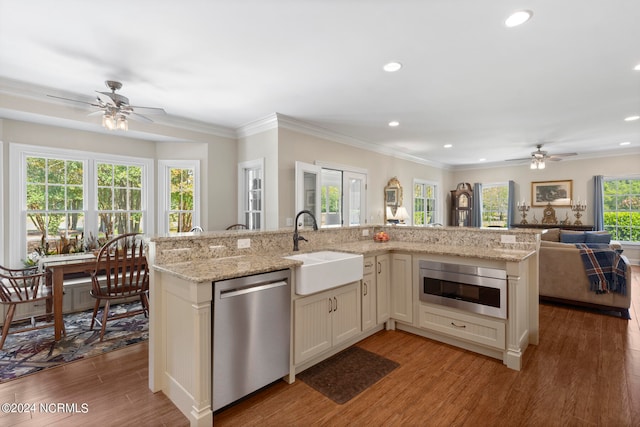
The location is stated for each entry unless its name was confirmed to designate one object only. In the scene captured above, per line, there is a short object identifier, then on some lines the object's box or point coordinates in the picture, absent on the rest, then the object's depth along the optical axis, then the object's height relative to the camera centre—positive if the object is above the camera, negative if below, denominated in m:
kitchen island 1.83 -0.57
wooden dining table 3.04 -0.59
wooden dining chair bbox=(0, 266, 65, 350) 2.81 -0.79
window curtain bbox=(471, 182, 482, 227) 9.16 +0.19
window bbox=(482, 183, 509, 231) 8.81 +0.27
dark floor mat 2.19 -1.28
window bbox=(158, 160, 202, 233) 4.95 +0.32
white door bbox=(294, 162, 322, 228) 4.70 +0.37
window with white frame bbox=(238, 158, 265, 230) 4.93 +0.32
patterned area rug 2.56 -1.27
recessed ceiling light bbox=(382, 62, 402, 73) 2.91 +1.44
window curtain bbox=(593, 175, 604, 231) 7.23 +0.23
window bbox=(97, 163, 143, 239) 4.48 +0.22
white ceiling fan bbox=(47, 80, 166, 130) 3.06 +1.07
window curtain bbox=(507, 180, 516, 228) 8.50 +0.31
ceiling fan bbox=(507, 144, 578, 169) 6.18 +1.14
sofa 3.65 -0.90
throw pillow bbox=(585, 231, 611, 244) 5.50 -0.46
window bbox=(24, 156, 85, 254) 3.93 +0.12
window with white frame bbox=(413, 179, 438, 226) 8.02 +0.30
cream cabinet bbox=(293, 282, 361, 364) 2.33 -0.90
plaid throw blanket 3.60 -0.69
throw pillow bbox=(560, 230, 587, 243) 5.52 -0.44
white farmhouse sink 2.26 -0.47
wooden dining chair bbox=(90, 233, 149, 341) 3.08 -0.75
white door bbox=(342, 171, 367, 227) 5.75 +0.32
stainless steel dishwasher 1.87 -0.80
